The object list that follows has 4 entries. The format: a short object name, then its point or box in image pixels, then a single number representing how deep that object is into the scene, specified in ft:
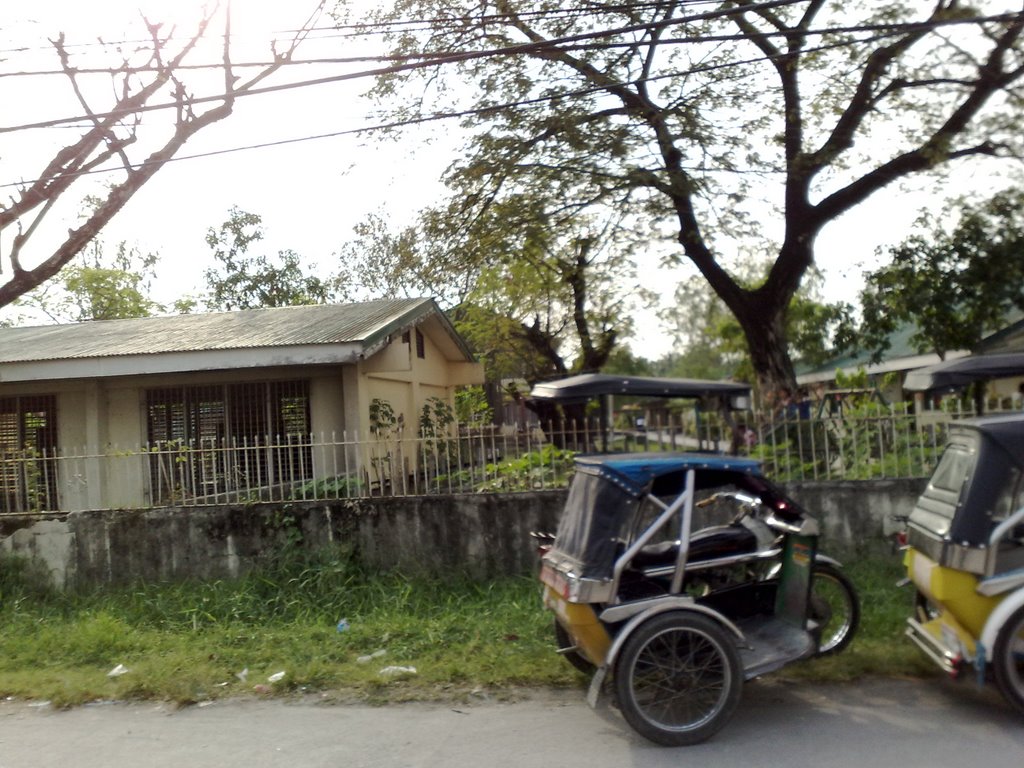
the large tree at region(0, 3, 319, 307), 32.35
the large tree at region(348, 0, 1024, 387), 35.60
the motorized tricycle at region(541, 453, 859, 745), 17.39
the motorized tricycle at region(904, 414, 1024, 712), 16.81
